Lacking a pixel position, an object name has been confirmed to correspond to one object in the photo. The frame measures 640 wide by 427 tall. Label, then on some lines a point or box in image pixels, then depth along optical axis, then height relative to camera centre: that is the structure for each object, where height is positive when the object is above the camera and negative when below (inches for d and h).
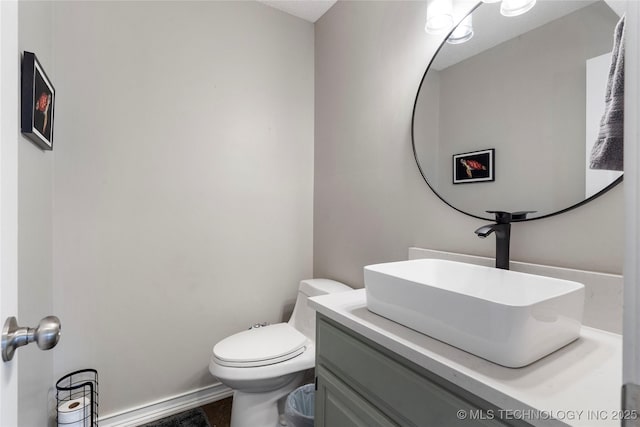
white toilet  51.9 -28.2
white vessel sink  22.7 -9.2
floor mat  60.7 -44.3
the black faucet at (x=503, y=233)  36.9 -2.9
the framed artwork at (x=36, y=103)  38.6 +15.0
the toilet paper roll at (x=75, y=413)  49.1 -34.5
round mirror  33.5 +13.5
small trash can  51.3 -36.9
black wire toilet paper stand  50.4 -34.0
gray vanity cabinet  23.1 -17.0
